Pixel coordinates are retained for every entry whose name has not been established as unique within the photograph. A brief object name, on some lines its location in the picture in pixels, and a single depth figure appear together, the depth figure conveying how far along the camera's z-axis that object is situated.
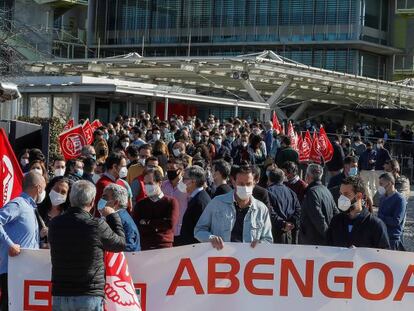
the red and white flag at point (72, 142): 19.09
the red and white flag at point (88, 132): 21.29
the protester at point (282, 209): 11.28
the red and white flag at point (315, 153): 27.81
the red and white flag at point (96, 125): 23.79
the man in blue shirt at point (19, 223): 8.48
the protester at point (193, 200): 10.14
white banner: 8.66
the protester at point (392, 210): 11.15
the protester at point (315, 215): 10.65
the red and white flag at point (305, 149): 27.61
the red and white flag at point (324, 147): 27.83
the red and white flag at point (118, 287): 8.23
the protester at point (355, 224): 8.89
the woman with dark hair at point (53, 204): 9.51
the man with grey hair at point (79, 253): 7.56
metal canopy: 39.47
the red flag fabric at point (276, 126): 28.56
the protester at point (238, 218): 9.01
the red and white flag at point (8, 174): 9.70
